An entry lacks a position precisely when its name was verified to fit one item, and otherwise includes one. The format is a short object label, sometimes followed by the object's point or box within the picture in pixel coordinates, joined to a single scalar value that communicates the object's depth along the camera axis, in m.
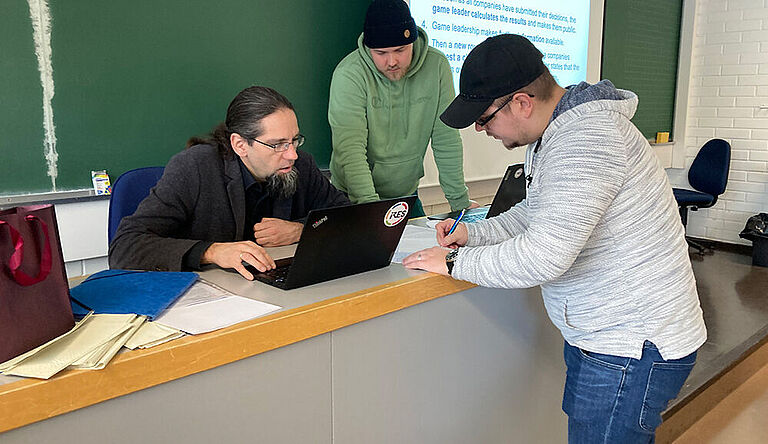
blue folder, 1.09
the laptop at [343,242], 1.23
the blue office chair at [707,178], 5.07
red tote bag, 0.83
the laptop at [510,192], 1.93
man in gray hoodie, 1.15
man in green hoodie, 2.38
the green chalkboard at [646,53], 4.91
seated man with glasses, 1.64
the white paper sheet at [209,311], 1.06
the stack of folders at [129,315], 0.87
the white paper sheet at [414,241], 1.65
